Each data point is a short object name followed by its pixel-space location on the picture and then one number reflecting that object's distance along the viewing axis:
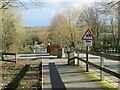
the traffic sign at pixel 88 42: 10.97
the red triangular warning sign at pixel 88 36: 11.05
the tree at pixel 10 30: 20.78
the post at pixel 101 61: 7.61
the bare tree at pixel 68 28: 41.19
